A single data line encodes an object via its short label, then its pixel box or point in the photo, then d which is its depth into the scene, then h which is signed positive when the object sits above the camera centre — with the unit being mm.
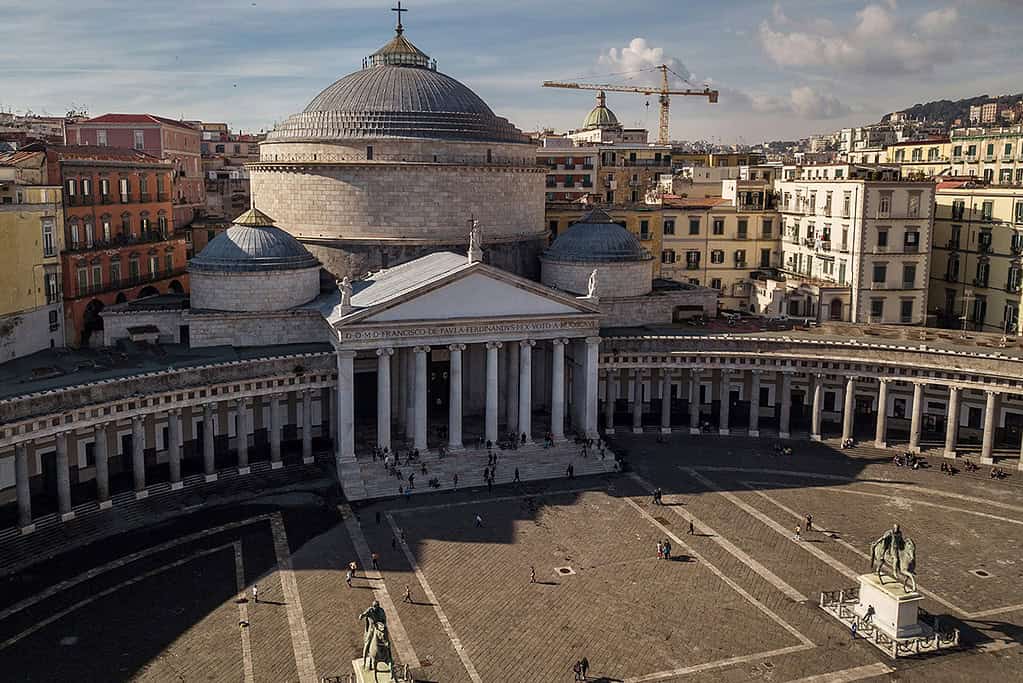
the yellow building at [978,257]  72812 -4452
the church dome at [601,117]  140375 +11780
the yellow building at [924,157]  99750 +5043
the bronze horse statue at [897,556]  38000 -14481
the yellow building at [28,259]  53812 -4375
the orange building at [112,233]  61312 -3303
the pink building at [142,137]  95188 +5174
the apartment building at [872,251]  74938 -4050
